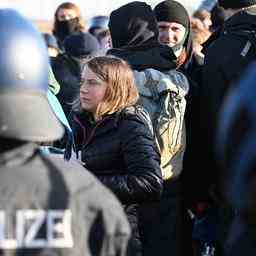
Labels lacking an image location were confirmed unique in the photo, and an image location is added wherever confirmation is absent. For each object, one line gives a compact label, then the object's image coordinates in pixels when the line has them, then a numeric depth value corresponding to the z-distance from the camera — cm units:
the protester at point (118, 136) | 977
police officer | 567
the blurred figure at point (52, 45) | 1779
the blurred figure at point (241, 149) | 476
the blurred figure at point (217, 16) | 1508
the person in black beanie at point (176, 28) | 1265
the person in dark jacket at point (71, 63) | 1442
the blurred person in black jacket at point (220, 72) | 1118
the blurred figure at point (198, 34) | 1422
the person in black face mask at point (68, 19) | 2020
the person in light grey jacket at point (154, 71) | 1101
